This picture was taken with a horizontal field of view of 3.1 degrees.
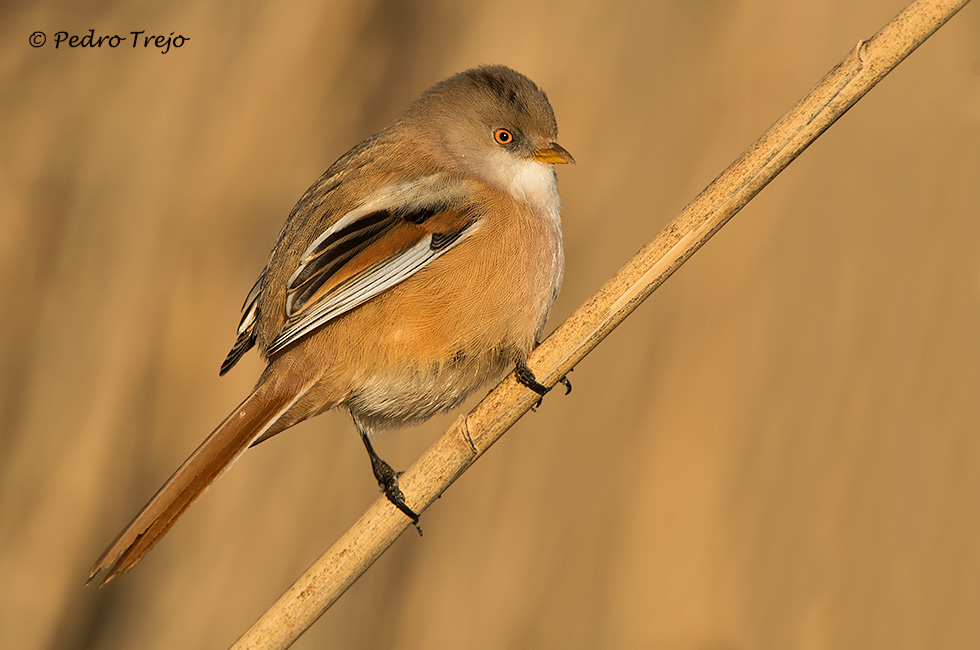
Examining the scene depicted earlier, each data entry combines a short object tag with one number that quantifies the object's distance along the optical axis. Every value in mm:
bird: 3762
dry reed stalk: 3725
